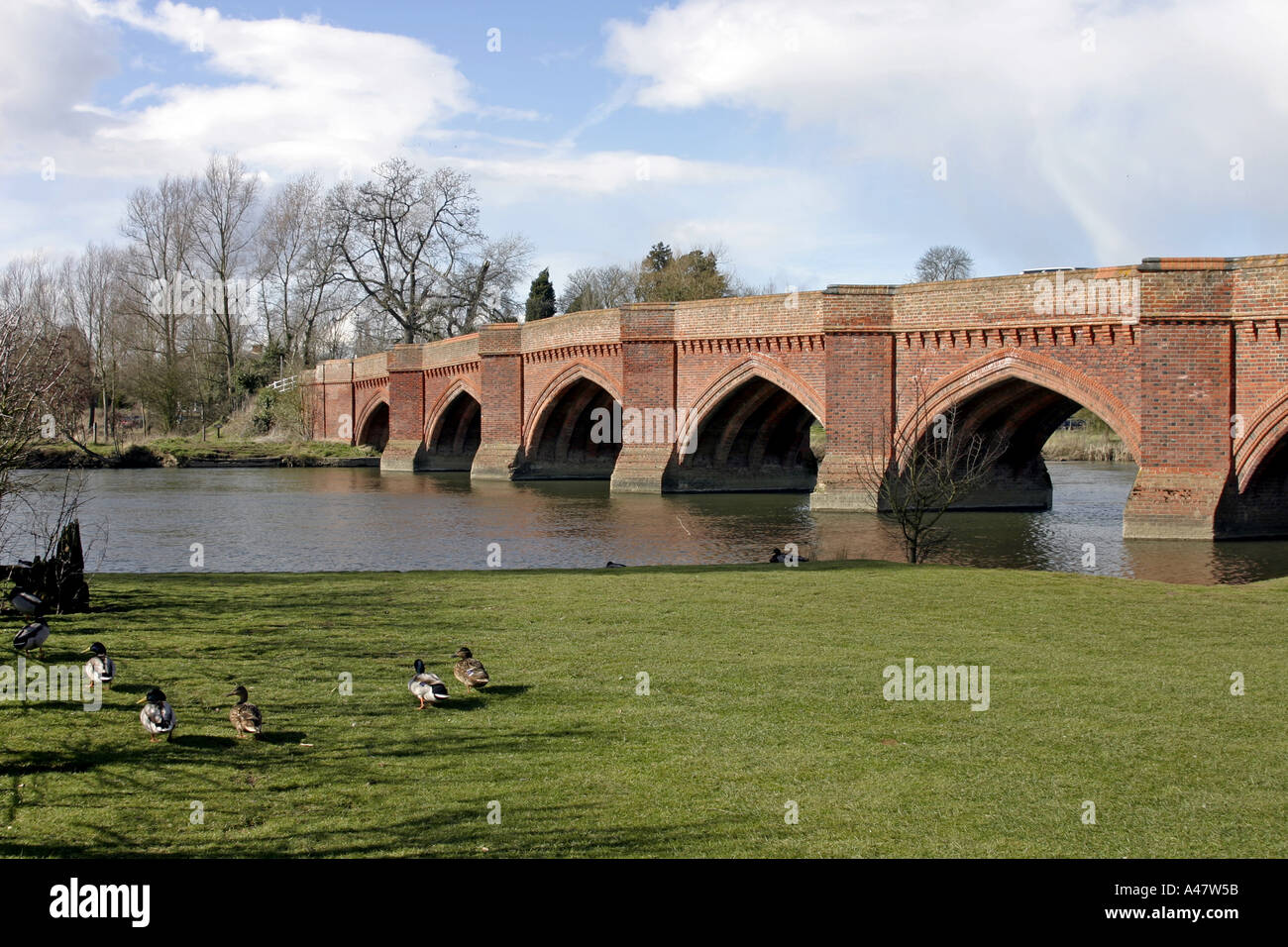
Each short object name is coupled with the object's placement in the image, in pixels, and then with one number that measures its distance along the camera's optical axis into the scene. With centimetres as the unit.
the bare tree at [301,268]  6306
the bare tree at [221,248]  6072
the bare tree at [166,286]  5956
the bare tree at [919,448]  2602
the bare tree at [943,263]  7712
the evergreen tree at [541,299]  6994
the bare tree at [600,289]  7640
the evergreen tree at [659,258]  6938
